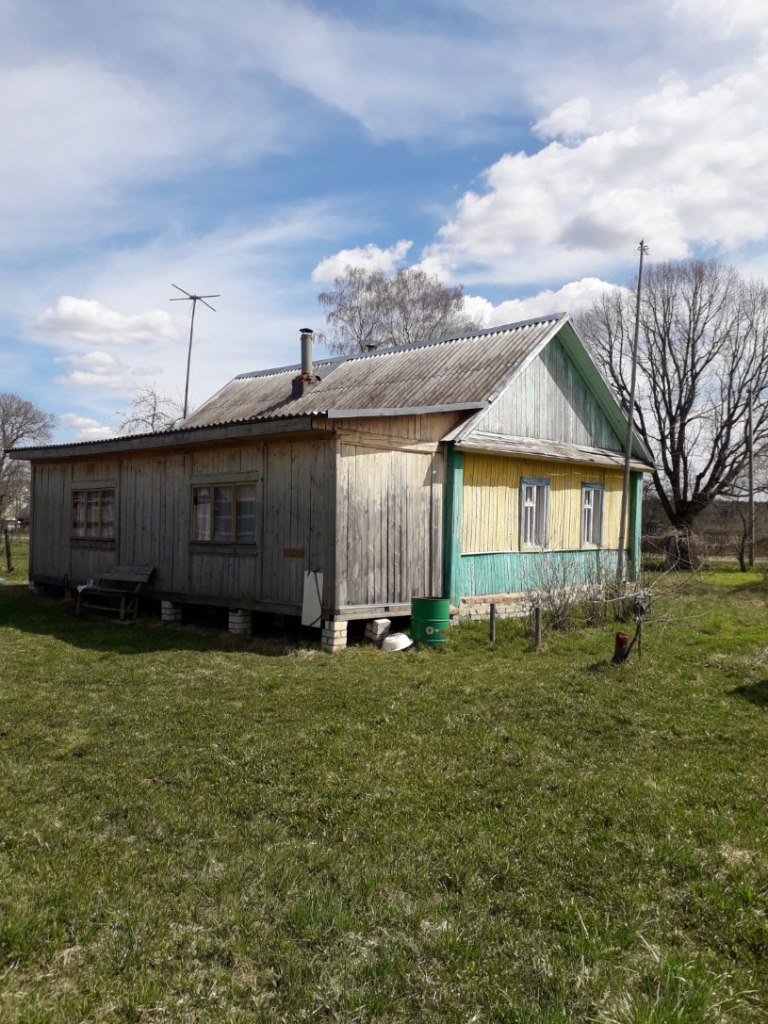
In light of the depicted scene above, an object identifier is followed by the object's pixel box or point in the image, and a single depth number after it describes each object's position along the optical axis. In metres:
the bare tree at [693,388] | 29.55
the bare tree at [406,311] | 34.06
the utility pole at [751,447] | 27.38
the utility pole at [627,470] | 15.88
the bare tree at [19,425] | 48.81
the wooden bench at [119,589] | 13.52
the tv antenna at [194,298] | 24.84
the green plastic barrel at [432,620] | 10.81
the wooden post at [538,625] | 10.34
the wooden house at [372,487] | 10.91
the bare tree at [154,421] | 28.02
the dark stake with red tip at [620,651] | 9.25
